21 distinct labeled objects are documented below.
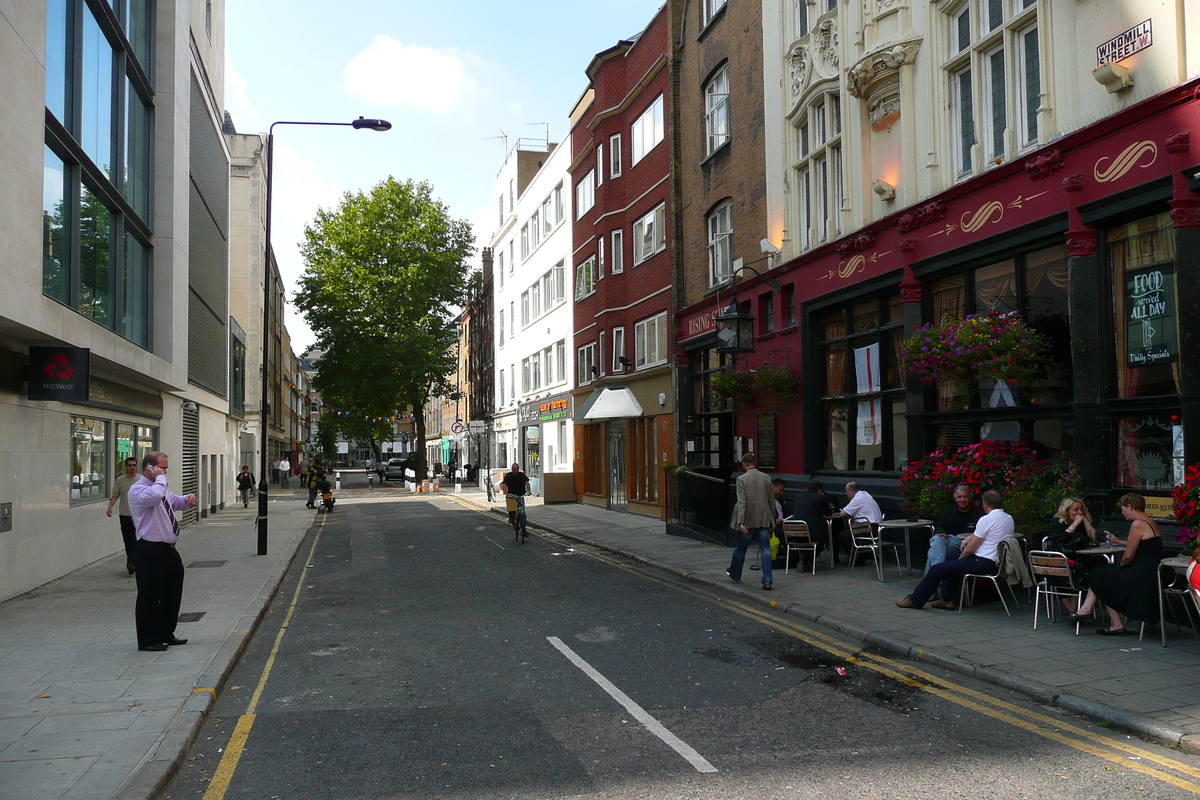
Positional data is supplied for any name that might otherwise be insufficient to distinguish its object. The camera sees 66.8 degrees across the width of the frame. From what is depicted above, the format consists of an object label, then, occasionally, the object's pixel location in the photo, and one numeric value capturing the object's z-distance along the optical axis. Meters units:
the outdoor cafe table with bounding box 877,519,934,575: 12.24
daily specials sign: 9.29
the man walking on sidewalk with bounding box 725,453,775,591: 12.20
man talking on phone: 8.52
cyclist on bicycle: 20.62
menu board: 18.58
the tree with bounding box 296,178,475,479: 49.22
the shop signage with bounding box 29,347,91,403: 12.27
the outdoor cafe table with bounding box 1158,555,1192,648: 7.67
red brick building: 25.52
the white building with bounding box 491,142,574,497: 36.59
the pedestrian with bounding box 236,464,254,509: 34.50
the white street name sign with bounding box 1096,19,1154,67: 9.45
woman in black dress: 8.10
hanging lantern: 17.83
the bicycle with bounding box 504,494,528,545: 20.17
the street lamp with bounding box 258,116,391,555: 17.45
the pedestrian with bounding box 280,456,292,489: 52.23
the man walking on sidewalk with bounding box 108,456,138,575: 13.08
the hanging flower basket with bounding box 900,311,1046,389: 10.95
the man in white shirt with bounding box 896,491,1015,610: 9.77
